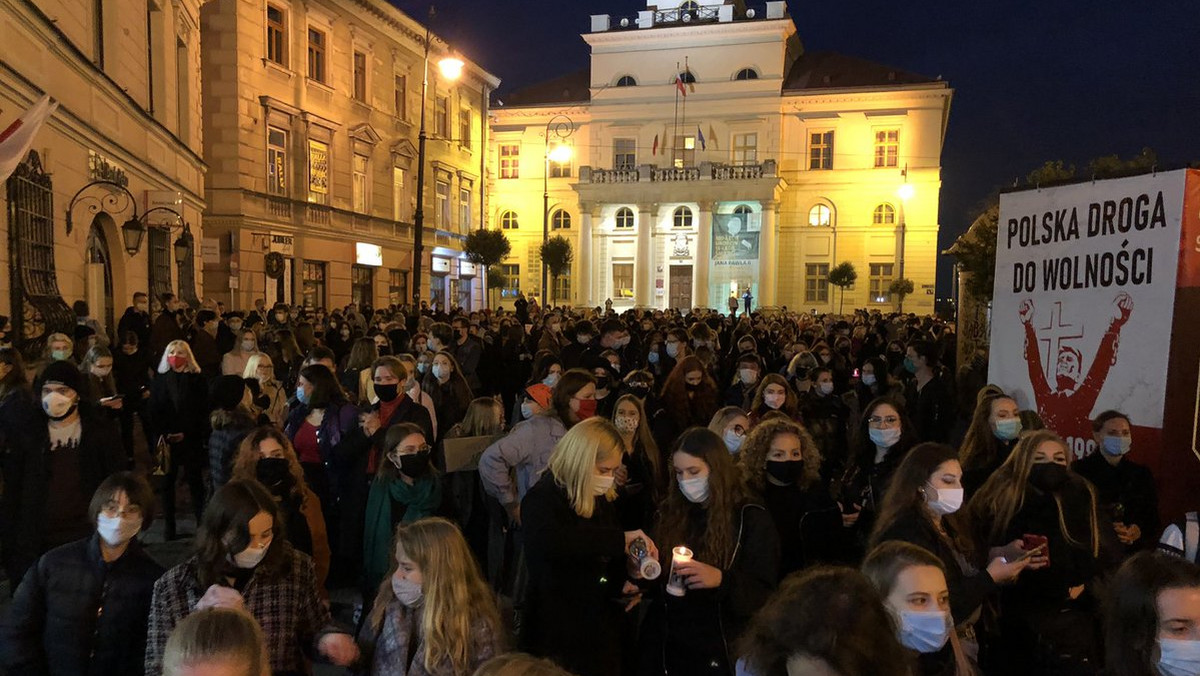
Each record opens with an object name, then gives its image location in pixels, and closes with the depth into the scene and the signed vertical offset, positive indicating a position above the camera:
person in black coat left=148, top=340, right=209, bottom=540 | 7.48 -1.16
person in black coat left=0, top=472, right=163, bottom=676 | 3.40 -1.37
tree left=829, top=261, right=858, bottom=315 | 42.66 +1.79
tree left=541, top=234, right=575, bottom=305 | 39.75 +2.40
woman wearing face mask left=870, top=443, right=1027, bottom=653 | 3.68 -1.01
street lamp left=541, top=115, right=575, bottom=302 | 49.88 +11.11
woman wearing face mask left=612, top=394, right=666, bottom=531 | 4.88 -1.14
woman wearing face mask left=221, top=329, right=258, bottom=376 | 9.12 -0.71
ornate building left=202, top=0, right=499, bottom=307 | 25.03 +5.42
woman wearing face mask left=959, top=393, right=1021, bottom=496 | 5.66 -0.91
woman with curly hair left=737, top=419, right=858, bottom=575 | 4.56 -1.12
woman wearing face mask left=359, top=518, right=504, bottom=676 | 3.03 -1.25
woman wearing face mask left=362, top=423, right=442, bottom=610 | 4.85 -1.24
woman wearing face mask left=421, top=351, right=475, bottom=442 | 8.12 -0.95
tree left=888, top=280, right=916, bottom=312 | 42.41 +1.16
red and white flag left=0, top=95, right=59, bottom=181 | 7.61 +1.53
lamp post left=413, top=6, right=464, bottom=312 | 19.72 +2.79
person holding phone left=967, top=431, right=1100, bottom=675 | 3.87 -1.22
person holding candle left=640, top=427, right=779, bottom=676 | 3.61 -1.19
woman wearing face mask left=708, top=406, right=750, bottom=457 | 5.82 -0.90
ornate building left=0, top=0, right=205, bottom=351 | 10.00 +2.30
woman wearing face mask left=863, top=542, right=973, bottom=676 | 2.73 -1.02
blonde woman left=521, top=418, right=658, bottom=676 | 3.64 -1.20
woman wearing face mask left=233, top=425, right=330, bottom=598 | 4.55 -1.11
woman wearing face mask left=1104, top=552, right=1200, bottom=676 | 2.74 -1.09
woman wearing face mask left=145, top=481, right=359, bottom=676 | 3.26 -1.23
